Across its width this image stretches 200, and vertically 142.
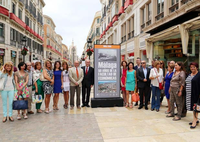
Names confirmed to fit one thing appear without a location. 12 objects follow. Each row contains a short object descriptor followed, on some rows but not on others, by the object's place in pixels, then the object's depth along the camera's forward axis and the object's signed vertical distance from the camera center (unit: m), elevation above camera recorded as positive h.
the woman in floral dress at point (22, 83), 5.32 -0.38
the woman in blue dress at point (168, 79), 5.79 -0.27
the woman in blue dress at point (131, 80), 6.72 -0.35
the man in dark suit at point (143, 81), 6.52 -0.39
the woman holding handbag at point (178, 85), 4.98 -0.42
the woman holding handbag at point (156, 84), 6.24 -0.48
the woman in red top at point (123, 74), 7.11 -0.12
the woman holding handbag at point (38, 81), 5.86 -0.35
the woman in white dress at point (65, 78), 6.46 -0.27
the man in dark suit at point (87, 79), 6.83 -0.34
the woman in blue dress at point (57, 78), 6.33 -0.26
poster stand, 6.79 -0.20
